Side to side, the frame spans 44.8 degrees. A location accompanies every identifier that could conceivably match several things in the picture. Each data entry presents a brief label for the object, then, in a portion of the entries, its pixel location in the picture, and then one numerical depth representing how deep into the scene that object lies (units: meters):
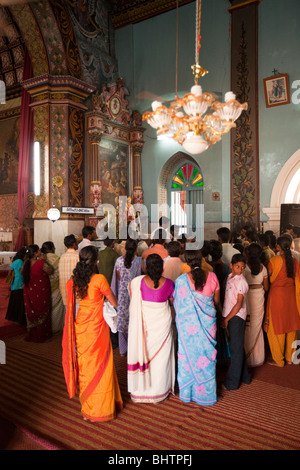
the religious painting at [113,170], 10.08
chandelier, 5.60
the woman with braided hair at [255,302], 3.95
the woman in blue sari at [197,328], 3.19
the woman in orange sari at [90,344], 2.98
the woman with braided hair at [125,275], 4.28
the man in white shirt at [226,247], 4.81
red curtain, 10.10
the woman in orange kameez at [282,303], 4.19
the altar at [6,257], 10.16
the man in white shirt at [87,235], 5.47
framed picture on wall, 8.61
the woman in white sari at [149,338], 3.21
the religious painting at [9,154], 13.27
